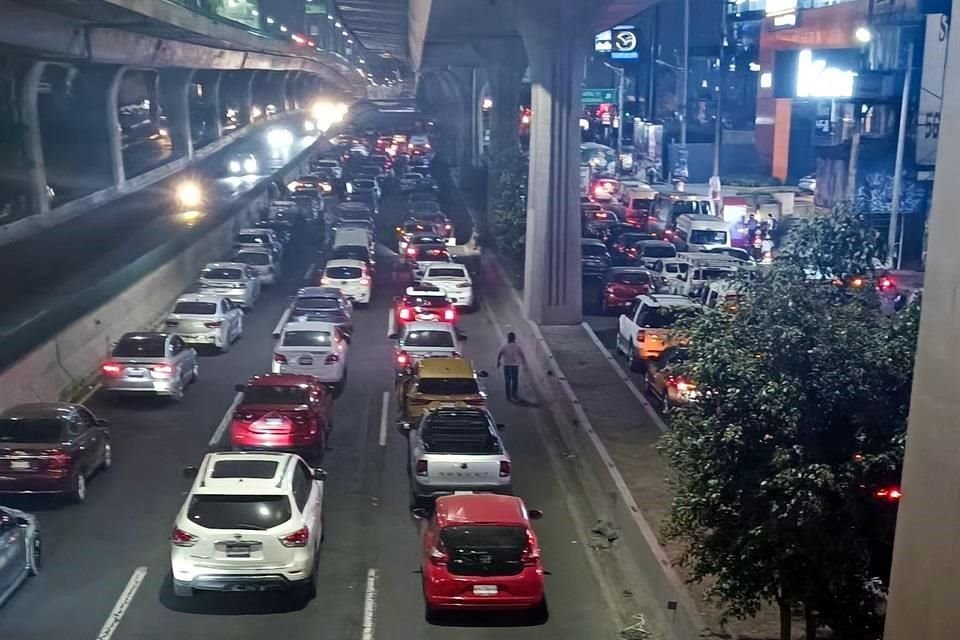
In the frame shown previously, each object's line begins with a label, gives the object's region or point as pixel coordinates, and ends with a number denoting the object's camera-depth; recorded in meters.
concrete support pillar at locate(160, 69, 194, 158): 71.50
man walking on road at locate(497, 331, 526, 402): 24.58
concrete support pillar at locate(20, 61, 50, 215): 42.81
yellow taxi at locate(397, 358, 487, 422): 21.28
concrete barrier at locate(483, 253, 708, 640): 12.79
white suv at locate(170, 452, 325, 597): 13.27
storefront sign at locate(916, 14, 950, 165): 44.81
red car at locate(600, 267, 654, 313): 35.28
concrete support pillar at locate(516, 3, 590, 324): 32.41
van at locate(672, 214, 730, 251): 43.62
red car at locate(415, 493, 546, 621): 13.27
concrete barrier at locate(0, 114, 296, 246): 40.69
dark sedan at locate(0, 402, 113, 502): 16.62
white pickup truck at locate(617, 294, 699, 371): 26.72
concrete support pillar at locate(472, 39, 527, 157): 51.34
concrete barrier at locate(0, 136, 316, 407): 21.75
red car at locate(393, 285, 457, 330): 30.58
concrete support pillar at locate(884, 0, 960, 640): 6.99
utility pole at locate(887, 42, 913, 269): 40.19
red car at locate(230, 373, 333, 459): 19.41
